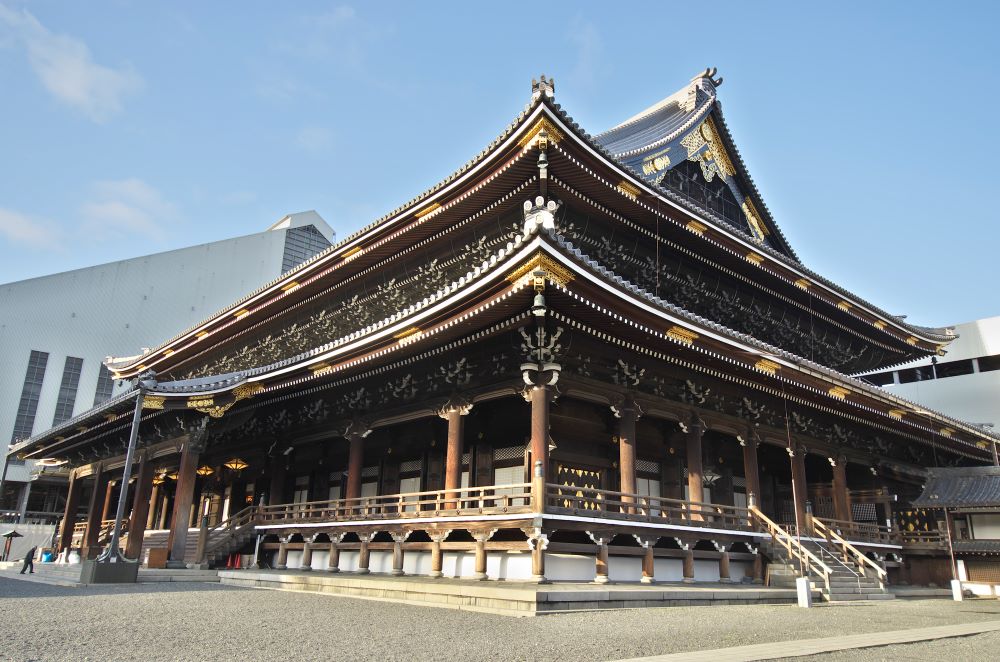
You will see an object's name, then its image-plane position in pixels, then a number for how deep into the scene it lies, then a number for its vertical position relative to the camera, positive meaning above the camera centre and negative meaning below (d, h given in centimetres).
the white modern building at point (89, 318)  4472 +1331
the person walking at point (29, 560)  2223 -137
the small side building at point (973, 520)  2186 +86
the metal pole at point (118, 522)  1662 -5
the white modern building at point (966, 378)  3894 +951
